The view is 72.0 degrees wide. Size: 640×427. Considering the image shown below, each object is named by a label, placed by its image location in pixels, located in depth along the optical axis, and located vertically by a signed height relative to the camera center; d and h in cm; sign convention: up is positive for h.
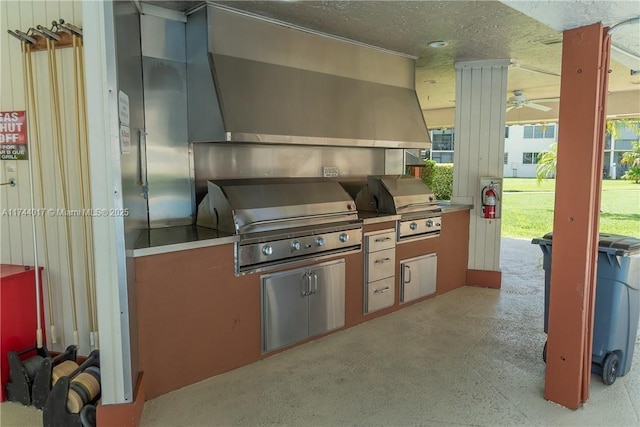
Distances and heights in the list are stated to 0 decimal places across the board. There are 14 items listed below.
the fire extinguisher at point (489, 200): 472 -35
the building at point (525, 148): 2358 +106
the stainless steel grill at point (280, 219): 302 -38
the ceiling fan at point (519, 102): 654 +99
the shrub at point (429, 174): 1019 -15
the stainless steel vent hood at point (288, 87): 317 +67
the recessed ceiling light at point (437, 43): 404 +115
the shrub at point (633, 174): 1351 -22
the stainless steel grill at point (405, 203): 417 -34
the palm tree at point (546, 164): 1327 +9
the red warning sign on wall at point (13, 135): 275 +21
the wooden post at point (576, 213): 233 -25
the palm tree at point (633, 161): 1345 +18
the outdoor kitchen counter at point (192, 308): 257 -87
